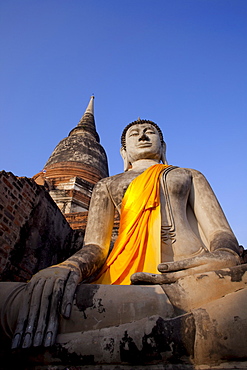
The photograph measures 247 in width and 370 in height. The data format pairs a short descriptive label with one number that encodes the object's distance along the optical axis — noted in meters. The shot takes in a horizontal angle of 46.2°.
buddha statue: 1.79
